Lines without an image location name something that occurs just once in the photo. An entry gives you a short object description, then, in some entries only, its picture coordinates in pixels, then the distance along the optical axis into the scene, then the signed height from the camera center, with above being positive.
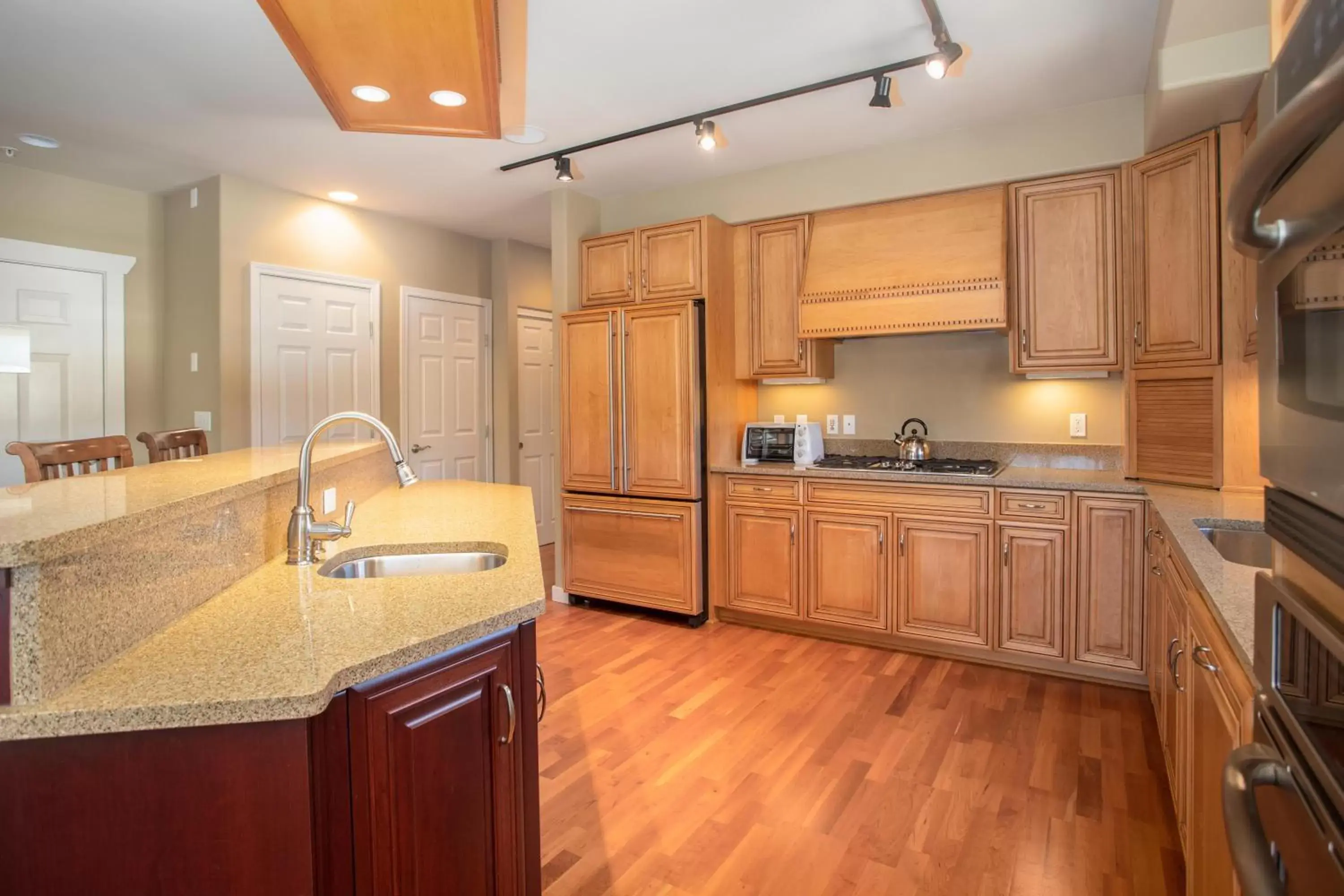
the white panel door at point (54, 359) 3.87 +0.51
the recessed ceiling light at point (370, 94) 2.34 +1.17
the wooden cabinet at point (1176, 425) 2.84 +0.07
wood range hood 3.38 +0.88
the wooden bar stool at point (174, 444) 2.88 +0.02
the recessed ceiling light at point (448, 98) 2.37 +1.17
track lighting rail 2.45 +1.51
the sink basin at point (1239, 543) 2.16 -0.31
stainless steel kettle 3.78 -0.02
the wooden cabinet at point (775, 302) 3.95 +0.81
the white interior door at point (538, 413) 5.96 +0.28
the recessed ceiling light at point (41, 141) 3.48 +1.51
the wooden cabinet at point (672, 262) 3.94 +1.03
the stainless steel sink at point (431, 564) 1.99 -0.33
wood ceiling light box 1.88 +1.15
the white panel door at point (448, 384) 5.22 +0.47
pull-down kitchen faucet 1.76 -0.21
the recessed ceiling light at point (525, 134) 3.45 +1.53
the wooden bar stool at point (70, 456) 2.34 -0.03
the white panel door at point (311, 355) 4.34 +0.59
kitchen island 0.97 -0.40
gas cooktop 3.46 -0.11
